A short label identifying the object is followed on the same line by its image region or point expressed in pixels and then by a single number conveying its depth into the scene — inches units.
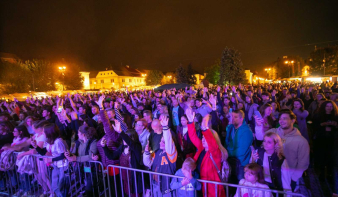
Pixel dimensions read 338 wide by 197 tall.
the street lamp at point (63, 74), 1922.5
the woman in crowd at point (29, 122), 234.8
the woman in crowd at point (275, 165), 106.5
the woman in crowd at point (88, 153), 149.9
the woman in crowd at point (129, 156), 133.5
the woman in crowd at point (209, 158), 113.5
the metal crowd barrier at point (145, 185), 110.6
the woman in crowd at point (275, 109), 216.3
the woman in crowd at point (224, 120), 236.8
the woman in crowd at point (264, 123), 178.1
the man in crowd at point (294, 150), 111.8
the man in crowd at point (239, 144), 128.0
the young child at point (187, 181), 106.9
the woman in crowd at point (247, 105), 273.4
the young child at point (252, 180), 98.3
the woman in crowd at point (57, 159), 148.6
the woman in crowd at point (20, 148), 171.2
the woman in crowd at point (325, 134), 162.2
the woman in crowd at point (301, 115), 195.8
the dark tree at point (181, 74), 2271.2
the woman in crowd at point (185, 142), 148.1
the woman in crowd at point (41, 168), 160.6
